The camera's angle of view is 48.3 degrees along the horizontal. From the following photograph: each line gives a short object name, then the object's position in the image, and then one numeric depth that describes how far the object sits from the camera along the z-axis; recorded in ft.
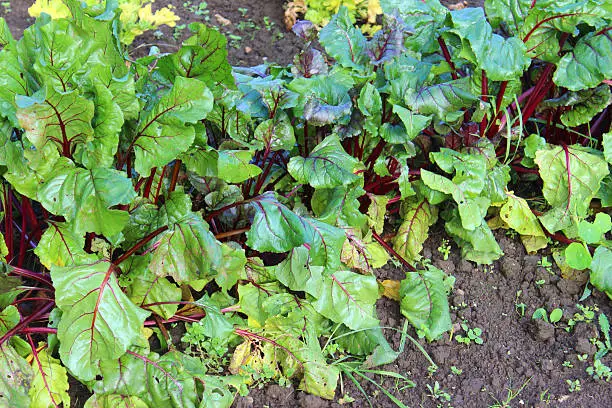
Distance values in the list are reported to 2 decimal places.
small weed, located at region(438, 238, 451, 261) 10.65
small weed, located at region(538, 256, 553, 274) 10.51
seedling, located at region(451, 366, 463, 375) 9.23
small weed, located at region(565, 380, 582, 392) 9.05
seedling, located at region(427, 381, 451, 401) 8.95
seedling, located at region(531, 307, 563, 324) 9.79
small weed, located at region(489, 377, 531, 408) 8.89
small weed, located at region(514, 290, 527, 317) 10.00
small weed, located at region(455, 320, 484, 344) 9.58
